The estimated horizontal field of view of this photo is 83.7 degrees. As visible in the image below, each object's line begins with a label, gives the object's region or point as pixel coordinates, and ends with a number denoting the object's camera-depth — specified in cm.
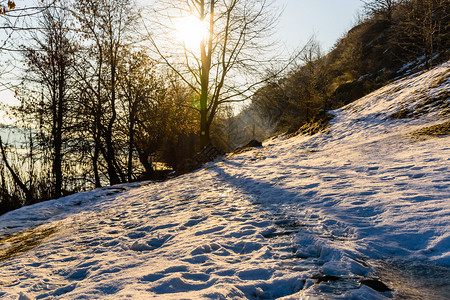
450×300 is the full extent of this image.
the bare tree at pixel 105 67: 1501
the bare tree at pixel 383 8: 2989
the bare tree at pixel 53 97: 1371
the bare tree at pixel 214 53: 1353
